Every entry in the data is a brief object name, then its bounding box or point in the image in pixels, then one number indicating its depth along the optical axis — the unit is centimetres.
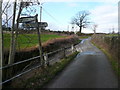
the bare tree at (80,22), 4997
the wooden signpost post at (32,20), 503
